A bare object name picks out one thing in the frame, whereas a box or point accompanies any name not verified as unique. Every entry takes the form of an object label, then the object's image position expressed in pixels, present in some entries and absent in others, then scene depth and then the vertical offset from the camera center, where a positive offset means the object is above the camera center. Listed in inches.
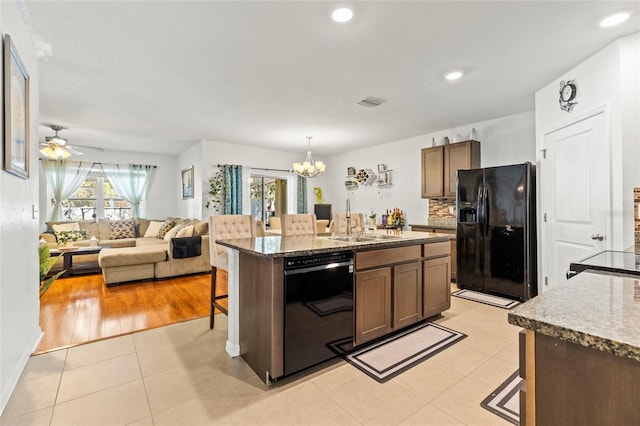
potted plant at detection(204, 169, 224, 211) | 246.2 +19.2
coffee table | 193.8 -32.9
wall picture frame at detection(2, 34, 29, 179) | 71.8 +27.7
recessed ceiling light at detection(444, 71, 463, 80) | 122.3 +56.6
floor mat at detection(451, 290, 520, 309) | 143.6 -45.5
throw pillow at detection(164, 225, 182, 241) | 209.0 -13.6
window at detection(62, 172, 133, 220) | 276.1 +11.4
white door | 108.5 +5.8
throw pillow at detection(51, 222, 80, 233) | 234.4 -9.3
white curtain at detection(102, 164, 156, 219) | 290.7 +33.9
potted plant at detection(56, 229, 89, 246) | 199.8 -14.8
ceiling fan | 190.6 +44.5
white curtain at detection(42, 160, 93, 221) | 259.9 +32.7
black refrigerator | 146.0 -11.0
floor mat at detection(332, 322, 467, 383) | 86.6 -45.5
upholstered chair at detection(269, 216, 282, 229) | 257.0 -9.1
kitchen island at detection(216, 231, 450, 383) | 77.2 -23.8
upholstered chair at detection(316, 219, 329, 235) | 235.4 -11.6
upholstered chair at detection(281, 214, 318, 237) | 139.1 -5.9
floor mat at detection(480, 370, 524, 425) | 67.4 -46.2
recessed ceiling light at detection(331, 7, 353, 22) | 84.1 +57.0
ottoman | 175.0 -29.3
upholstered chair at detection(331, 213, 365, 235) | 146.9 -6.2
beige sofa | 177.0 -27.9
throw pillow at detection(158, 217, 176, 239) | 253.2 -11.3
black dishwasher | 78.7 -26.5
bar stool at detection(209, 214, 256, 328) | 111.5 -8.1
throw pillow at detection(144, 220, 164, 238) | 267.3 -14.4
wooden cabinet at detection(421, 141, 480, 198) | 187.8 +30.1
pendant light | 225.0 +34.4
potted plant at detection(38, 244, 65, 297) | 101.0 -15.7
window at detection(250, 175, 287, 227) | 282.0 +15.5
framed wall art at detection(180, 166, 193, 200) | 267.7 +29.2
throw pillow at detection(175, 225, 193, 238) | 196.1 -12.2
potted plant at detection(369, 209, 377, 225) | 257.8 -5.8
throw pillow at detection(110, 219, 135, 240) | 261.9 -13.3
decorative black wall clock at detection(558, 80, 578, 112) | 120.7 +47.1
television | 297.4 +0.9
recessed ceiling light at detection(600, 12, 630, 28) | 86.8 +56.5
